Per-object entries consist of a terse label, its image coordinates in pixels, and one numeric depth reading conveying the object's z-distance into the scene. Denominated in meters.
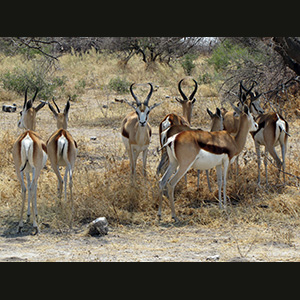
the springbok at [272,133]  17.06
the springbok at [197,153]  14.08
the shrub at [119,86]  36.38
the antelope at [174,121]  16.36
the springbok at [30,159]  13.48
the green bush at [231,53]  32.33
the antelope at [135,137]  16.84
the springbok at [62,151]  14.45
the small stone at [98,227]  12.99
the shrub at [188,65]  44.66
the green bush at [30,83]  33.67
